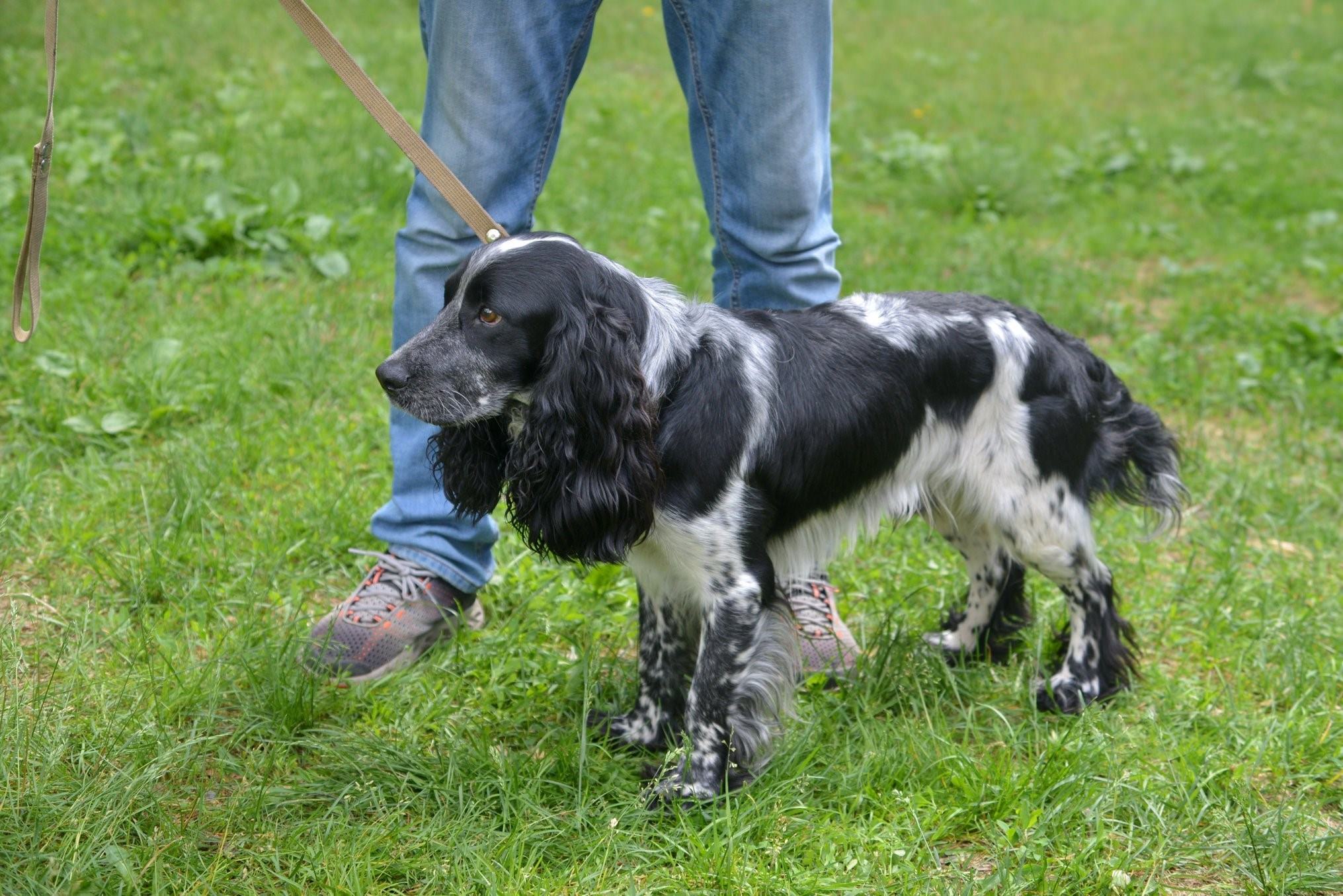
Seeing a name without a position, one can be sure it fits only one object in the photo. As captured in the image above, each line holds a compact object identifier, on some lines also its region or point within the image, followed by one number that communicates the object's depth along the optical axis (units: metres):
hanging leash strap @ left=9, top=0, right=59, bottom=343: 2.48
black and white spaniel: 2.47
